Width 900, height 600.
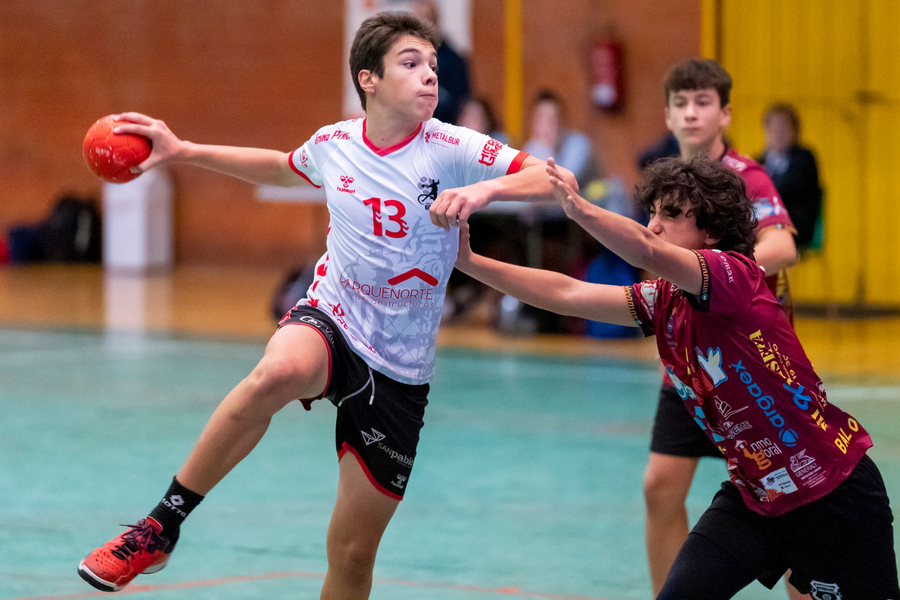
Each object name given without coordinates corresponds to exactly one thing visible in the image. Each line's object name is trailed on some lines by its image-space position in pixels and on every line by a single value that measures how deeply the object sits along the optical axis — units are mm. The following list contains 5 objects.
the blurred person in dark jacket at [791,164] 17584
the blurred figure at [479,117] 19734
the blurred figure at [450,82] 19562
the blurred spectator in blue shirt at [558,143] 20016
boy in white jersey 6738
